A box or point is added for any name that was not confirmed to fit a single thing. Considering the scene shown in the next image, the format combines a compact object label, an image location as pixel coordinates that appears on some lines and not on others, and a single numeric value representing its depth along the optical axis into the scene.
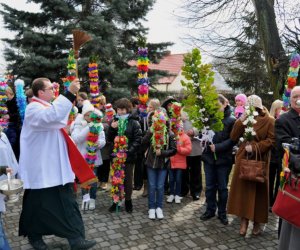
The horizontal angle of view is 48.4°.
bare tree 11.54
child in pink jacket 6.19
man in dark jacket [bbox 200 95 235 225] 5.20
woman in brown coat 4.71
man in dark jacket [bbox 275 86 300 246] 3.83
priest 3.94
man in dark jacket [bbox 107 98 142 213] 5.67
